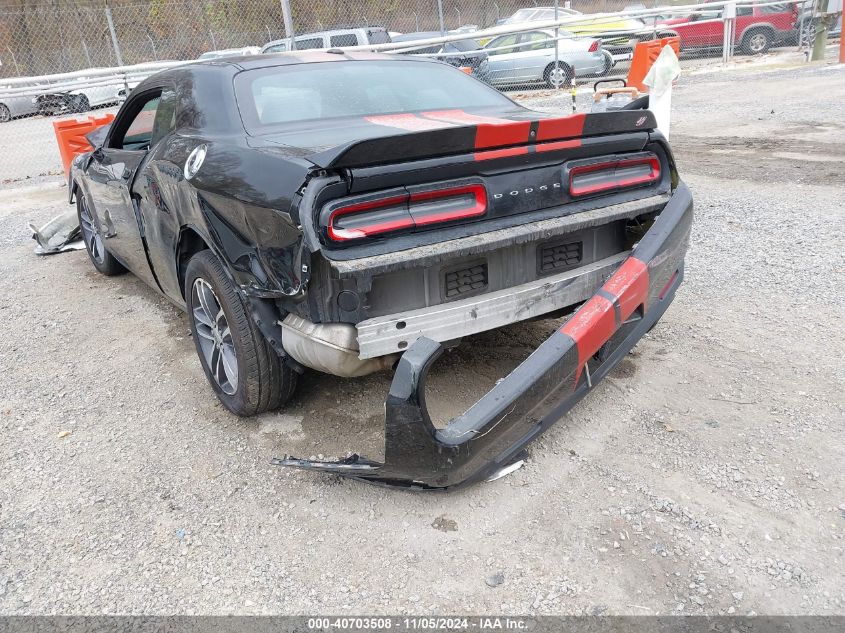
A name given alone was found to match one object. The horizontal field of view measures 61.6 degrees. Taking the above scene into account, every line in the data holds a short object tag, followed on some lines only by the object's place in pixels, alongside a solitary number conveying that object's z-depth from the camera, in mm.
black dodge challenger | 2480
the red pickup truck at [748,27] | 17688
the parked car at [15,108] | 17547
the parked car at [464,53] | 14531
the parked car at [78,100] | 14938
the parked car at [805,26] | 16875
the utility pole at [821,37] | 15231
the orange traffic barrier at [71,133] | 9686
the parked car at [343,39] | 14504
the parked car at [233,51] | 17109
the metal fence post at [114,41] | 16222
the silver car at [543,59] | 15359
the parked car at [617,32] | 15645
